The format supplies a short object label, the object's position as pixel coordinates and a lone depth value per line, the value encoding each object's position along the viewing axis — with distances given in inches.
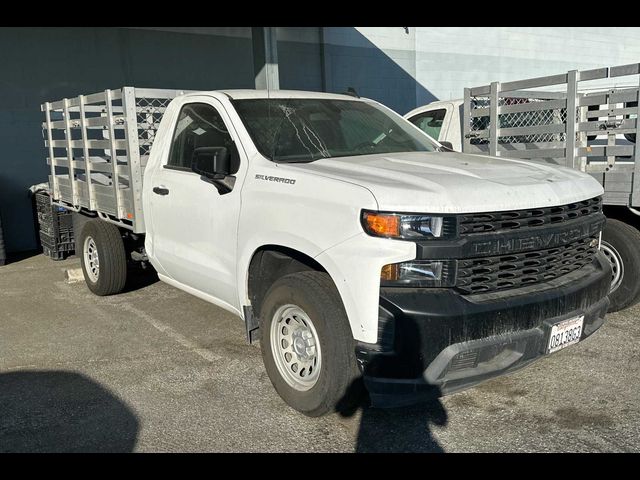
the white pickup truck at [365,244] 121.8
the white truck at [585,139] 201.5
